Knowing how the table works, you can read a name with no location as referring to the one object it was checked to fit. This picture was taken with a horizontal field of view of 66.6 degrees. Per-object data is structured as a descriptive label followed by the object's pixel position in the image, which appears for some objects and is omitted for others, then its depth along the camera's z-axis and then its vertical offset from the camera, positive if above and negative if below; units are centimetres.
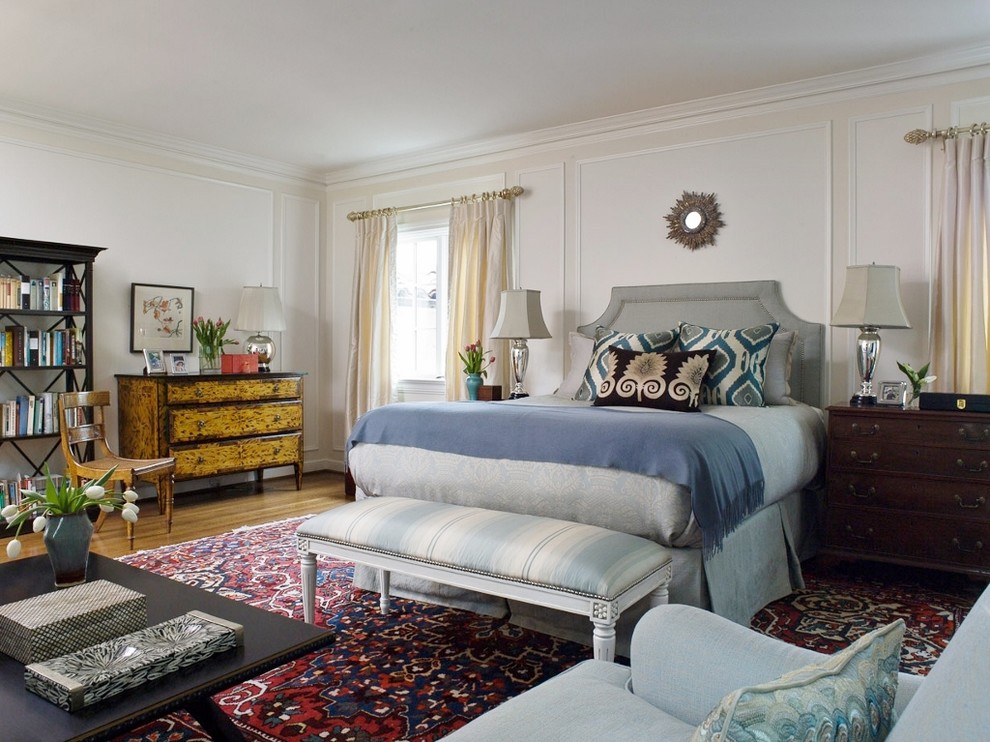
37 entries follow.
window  600 +43
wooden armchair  436 -61
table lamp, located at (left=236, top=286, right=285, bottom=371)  564 +30
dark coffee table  135 -65
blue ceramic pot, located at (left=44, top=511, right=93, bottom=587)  196 -50
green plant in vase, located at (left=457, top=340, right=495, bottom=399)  508 -4
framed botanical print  528 +28
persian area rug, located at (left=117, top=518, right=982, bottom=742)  216 -104
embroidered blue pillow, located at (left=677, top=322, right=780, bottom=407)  377 -5
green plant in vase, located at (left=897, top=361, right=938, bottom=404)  361 -10
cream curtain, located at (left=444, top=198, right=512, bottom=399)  538 +58
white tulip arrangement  195 -38
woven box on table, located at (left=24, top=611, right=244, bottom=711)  141 -61
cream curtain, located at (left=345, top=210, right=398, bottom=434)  605 +32
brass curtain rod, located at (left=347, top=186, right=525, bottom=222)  534 +117
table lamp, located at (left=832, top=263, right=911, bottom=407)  362 +24
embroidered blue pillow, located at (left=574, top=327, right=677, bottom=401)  408 +5
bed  258 -49
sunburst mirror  456 +84
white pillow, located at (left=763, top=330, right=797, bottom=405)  393 -8
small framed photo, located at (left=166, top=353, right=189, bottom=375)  535 -5
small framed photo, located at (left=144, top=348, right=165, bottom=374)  519 -3
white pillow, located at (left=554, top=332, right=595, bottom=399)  453 -5
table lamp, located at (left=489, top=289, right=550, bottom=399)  484 +25
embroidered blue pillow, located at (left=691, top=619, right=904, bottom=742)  72 -35
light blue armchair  117 -55
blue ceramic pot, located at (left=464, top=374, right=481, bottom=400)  507 -18
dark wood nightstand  322 -58
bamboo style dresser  492 -44
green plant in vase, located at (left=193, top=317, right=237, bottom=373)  551 +13
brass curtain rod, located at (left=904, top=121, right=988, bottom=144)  373 +113
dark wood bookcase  440 +11
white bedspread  257 -49
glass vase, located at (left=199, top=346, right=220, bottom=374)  553 -2
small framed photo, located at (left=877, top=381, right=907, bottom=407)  362 -18
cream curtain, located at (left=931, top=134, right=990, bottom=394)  369 +41
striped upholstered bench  214 -62
